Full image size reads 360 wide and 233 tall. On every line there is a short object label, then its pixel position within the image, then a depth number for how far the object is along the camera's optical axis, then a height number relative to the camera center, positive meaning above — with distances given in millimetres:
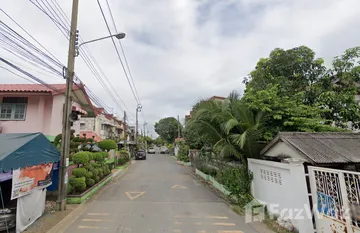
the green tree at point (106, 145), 14782 +125
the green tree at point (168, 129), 53688 +4021
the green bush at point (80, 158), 9066 -445
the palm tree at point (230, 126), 7137 +598
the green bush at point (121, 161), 21389 -1511
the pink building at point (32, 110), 12281 +2307
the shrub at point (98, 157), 11039 -523
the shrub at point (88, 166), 9598 -871
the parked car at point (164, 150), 57788 -1547
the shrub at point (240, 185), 7199 -1497
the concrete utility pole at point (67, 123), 6805 +826
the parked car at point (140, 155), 32031 -1450
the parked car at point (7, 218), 4719 -1532
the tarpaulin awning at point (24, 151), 4758 -36
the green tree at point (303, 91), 7398 +2030
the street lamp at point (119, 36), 8242 +4293
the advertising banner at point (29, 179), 4883 -765
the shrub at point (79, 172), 8406 -972
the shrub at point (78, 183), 7953 -1341
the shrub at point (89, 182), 8910 -1456
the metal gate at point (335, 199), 3740 -1176
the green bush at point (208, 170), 11730 -1637
